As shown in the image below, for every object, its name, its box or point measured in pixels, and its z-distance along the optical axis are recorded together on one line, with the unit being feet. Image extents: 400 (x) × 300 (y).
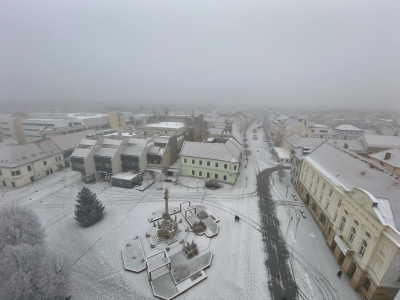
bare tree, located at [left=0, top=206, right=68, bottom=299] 47.42
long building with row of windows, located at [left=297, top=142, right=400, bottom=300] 56.18
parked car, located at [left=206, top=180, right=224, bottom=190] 133.39
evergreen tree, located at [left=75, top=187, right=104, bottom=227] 92.17
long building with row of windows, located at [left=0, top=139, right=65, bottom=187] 131.13
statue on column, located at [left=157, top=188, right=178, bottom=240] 84.76
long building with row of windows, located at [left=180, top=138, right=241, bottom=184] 138.41
